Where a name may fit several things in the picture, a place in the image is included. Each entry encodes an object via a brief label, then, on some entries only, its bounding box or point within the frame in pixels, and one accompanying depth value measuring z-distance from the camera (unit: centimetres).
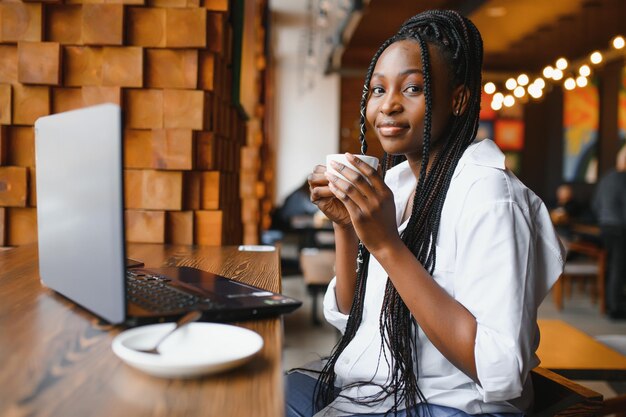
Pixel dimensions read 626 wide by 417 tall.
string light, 634
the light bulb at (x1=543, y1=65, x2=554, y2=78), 703
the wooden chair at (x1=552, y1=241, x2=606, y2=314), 529
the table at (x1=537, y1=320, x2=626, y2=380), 186
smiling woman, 102
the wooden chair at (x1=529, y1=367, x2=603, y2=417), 123
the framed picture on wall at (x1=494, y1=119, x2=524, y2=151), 1173
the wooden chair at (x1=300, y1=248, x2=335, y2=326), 378
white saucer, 68
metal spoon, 75
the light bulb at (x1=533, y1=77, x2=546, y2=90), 739
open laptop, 75
